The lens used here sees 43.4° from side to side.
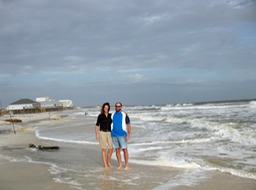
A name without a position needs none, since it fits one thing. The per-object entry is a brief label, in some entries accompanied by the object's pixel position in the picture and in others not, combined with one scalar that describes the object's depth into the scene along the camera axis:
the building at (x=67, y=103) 128.75
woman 8.58
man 8.37
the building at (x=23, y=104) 98.09
